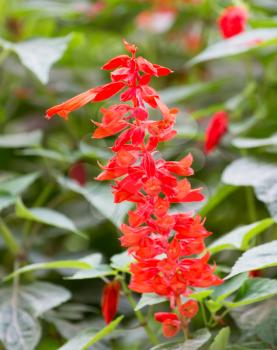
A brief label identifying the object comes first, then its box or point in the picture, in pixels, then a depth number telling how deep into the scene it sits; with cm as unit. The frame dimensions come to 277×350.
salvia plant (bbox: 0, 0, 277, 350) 73
